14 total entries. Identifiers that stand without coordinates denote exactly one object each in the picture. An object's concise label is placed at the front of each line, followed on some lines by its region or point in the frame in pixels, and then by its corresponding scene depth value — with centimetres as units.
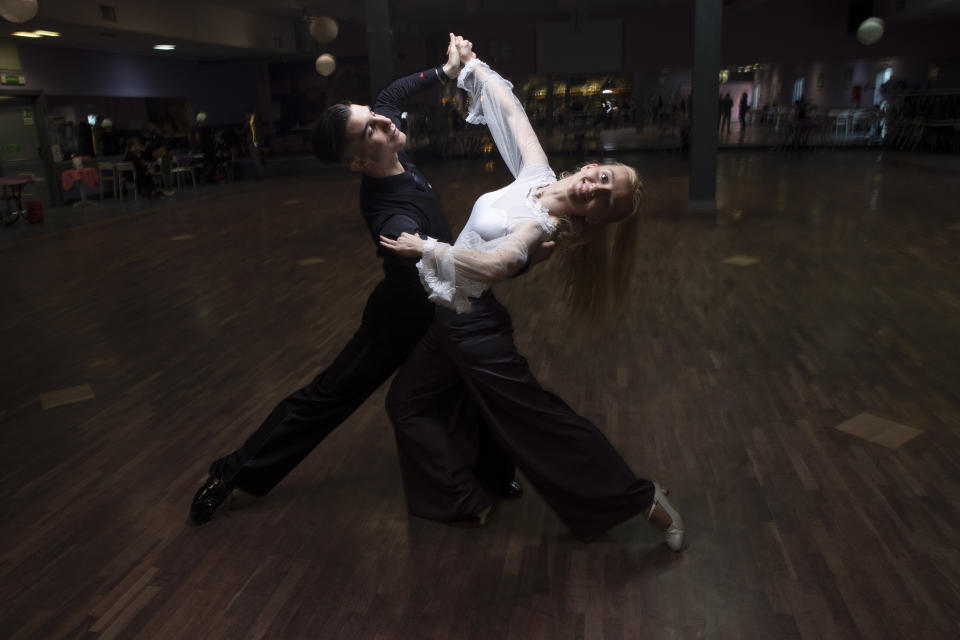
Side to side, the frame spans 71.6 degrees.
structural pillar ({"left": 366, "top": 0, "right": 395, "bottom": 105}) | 740
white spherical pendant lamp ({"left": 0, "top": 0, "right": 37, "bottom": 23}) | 676
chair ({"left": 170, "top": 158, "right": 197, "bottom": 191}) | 1285
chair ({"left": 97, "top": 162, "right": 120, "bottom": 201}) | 1116
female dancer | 174
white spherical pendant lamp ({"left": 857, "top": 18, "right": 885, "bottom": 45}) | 1259
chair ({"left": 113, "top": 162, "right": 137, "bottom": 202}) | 1150
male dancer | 187
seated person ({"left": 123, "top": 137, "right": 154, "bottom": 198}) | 1245
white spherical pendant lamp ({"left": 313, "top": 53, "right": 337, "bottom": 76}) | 1438
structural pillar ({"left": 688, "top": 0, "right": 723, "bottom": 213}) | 725
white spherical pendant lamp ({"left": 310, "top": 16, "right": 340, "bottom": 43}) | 1167
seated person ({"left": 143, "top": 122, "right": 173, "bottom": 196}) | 1242
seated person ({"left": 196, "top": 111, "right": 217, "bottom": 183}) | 1483
